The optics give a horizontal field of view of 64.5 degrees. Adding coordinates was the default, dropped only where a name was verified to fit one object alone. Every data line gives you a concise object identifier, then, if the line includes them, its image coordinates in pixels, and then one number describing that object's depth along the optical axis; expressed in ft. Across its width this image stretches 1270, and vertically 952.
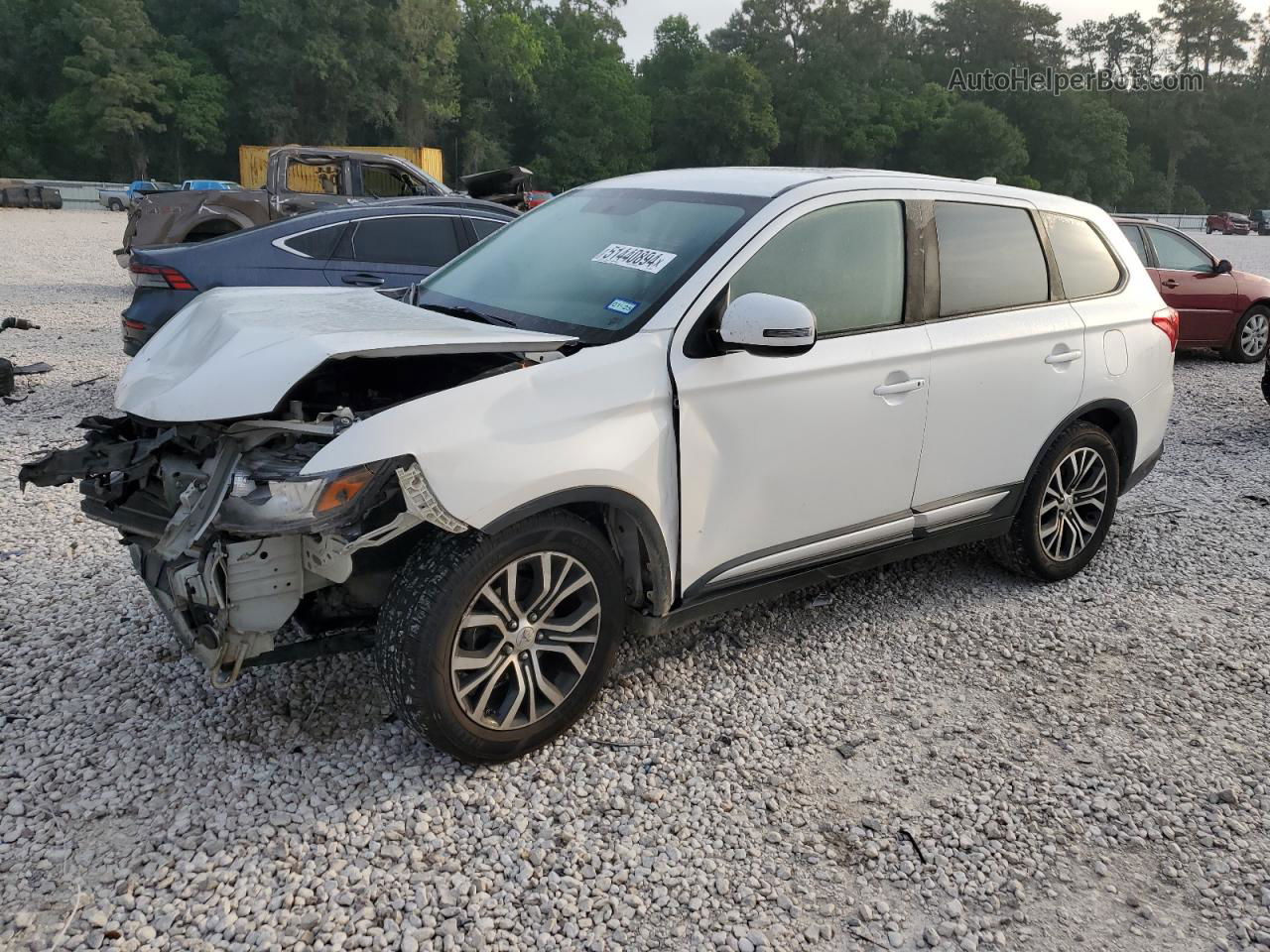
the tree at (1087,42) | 323.37
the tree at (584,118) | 241.14
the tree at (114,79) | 196.75
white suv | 9.52
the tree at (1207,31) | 317.01
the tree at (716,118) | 254.68
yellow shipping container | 136.10
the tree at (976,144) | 266.98
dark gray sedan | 24.79
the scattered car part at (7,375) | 25.20
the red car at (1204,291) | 36.09
